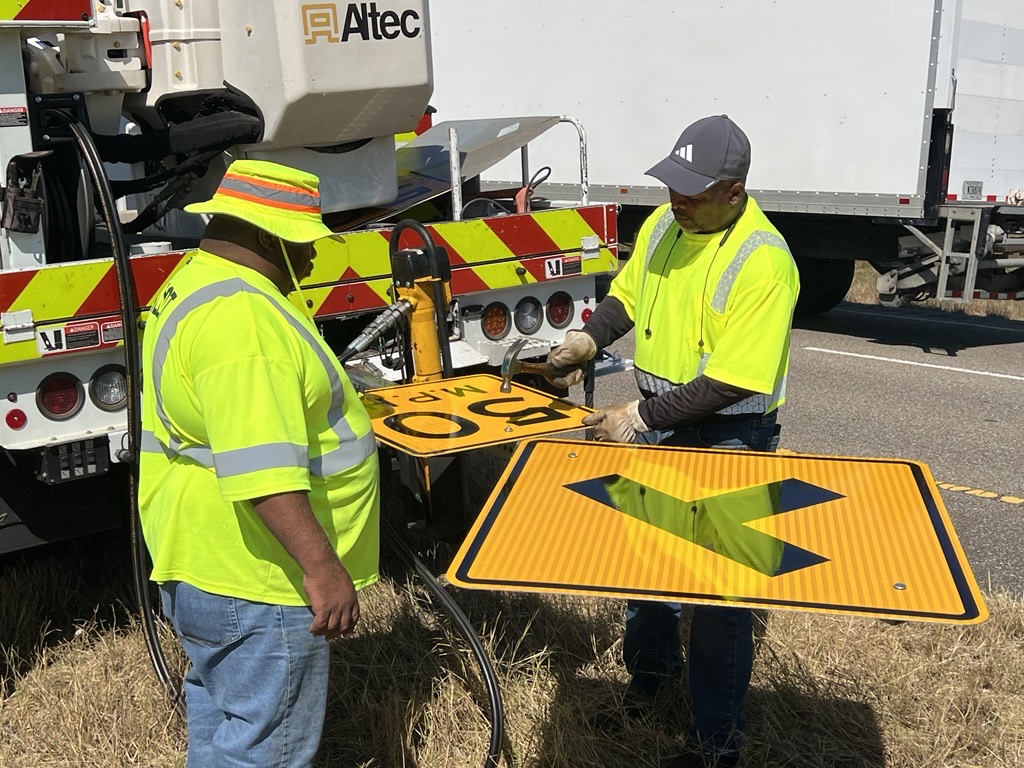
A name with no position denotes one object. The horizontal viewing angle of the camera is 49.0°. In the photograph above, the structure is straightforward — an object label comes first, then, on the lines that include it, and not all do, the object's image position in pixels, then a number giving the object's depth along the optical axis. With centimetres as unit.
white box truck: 880
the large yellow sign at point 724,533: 208
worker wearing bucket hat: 212
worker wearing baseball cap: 294
